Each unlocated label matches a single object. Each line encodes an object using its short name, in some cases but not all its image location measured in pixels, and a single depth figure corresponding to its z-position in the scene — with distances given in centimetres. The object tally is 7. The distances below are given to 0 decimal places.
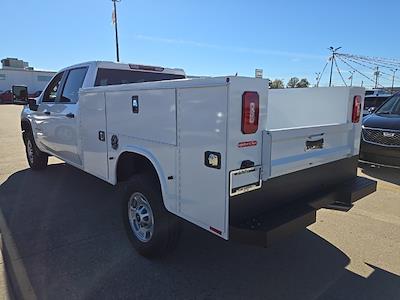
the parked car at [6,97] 4300
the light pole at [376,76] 6873
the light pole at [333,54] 3722
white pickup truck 239
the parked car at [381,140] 643
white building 4941
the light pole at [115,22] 2912
